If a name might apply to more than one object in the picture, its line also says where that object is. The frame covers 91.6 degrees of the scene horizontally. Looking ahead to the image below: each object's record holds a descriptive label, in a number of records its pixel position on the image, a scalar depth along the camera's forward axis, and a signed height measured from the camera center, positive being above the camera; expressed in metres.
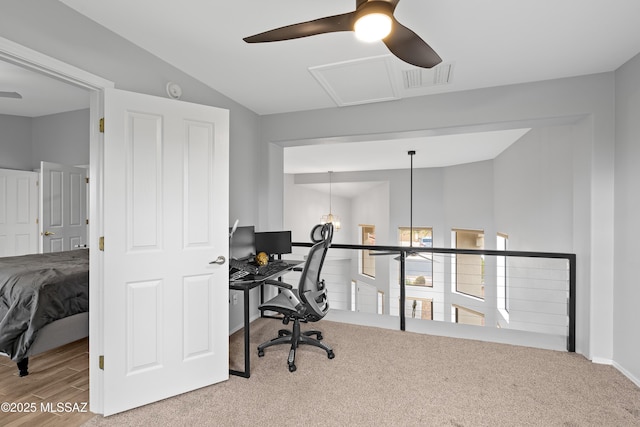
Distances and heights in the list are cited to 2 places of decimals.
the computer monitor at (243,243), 2.99 -0.31
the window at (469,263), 6.56 -1.09
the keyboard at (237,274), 2.59 -0.53
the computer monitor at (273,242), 3.47 -0.34
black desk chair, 2.52 -0.72
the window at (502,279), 5.07 -1.15
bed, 2.36 -0.78
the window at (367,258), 9.55 -1.37
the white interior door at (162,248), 1.97 -0.25
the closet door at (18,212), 4.32 -0.01
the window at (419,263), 7.68 -1.19
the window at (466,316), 6.53 -2.23
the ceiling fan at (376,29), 1.31 +0.85
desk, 2.36 -0.64
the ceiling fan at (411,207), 7.23 +0.15
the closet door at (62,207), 4.01 +0.06
